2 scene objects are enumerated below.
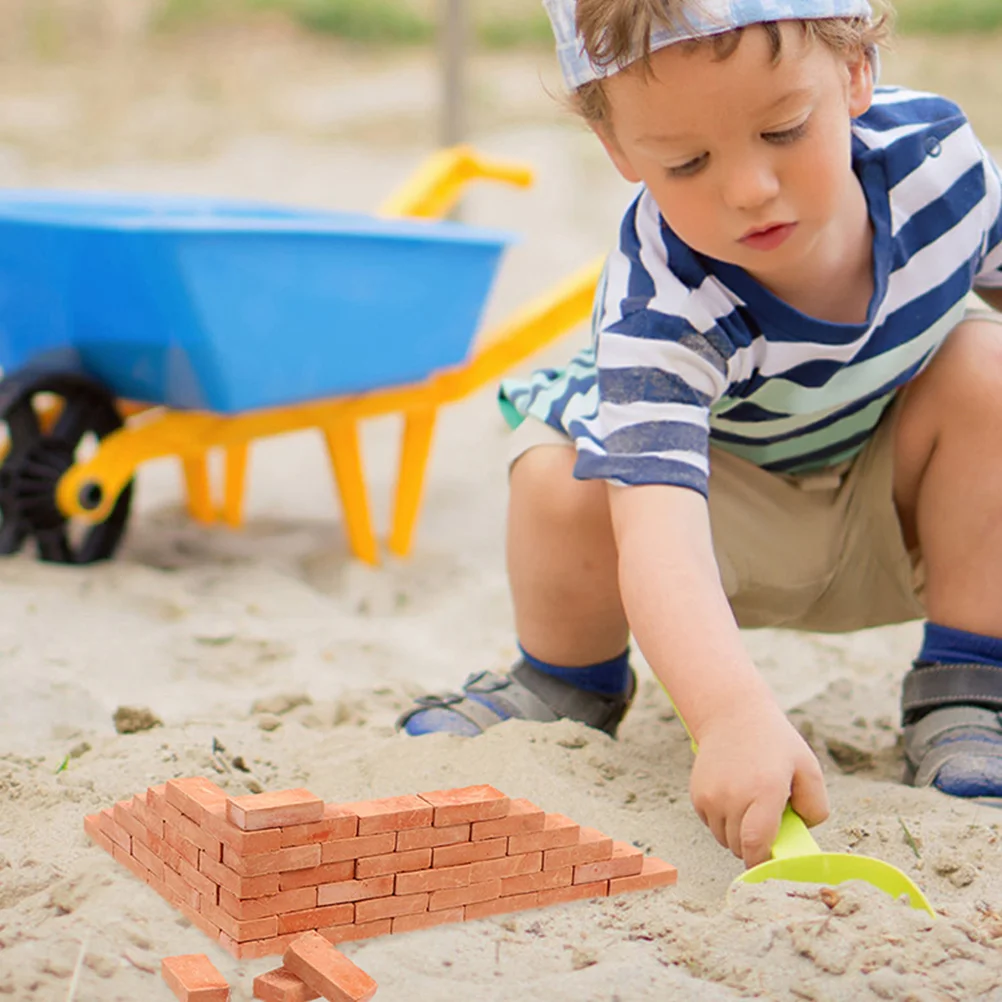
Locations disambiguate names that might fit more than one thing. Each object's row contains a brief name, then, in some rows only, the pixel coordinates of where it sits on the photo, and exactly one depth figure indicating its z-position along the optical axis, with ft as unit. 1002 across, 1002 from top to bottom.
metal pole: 11.09
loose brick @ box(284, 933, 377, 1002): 3.36
